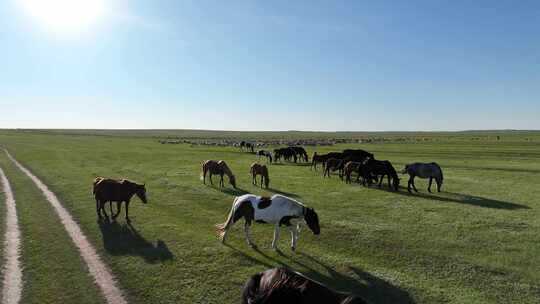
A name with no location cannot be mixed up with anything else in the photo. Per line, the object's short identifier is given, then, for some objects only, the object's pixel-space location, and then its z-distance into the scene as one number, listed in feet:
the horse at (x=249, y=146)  210.18
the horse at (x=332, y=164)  101.40
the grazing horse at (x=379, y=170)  80.48
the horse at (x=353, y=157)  99.76
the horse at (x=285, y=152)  149.89
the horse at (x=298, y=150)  150.20
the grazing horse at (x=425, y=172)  77.14
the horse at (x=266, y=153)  148.46
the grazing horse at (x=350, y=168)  89.35
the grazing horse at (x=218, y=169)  82.68
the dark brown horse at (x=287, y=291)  19.02
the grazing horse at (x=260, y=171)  82.48
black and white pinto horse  39.19
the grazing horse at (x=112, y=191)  52.44
